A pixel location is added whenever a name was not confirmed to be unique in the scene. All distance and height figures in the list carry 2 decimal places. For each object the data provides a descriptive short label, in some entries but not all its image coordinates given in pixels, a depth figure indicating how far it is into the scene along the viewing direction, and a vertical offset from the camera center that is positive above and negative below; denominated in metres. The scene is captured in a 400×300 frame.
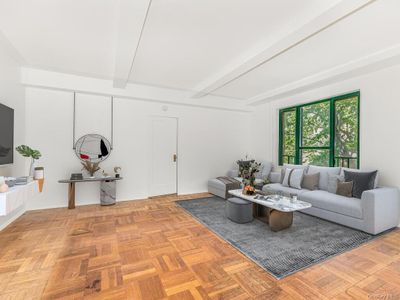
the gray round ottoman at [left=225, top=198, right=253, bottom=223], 3.34 -1.02
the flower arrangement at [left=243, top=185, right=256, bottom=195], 3.62 -0.72
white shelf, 2.12 -0.60
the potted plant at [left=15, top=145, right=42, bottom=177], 3.14 -0.08
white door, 5.09 -0.16
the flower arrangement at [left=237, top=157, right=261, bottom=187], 3.69 -0.50
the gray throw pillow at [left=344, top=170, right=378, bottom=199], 3.23 -0.48
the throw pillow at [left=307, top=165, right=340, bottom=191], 3.97 -0.45
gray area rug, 2.20 -1.21
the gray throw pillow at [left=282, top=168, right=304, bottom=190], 4.24 -0.59
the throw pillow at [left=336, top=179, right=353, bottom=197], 3.40 -0.64
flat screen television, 2.77 +0.17
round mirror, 4.35 +0.00
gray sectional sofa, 2.85 -0.87
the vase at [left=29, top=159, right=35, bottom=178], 3.49 -0.44
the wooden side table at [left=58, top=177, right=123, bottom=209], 4.09 -0.90
